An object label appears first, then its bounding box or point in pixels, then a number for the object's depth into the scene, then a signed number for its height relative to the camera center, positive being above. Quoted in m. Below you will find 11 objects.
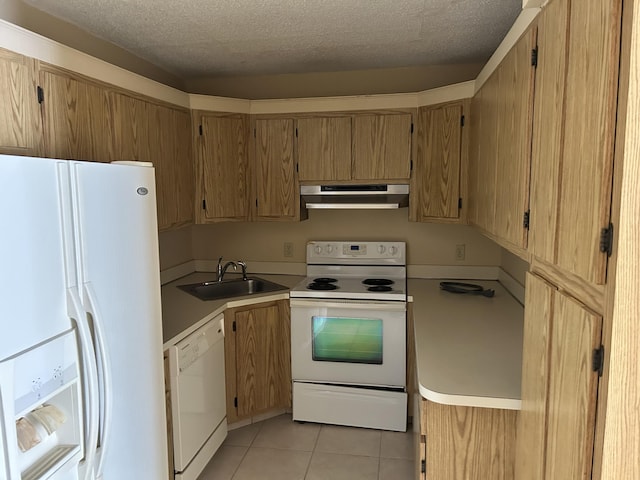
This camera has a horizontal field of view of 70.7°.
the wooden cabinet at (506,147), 1.43 +0.18
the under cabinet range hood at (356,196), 3.11 -0.01
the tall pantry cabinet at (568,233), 0.84 -0.09
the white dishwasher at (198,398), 2.24 -1.10
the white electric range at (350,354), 2.87 -1.04
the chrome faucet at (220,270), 3.31 -0.55
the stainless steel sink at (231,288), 3.21 -0.68
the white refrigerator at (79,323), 1.19 -0.40
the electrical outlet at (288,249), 3.59 -0.43
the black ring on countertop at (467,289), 2.91 -0.63
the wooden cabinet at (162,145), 2.34 +0.29
